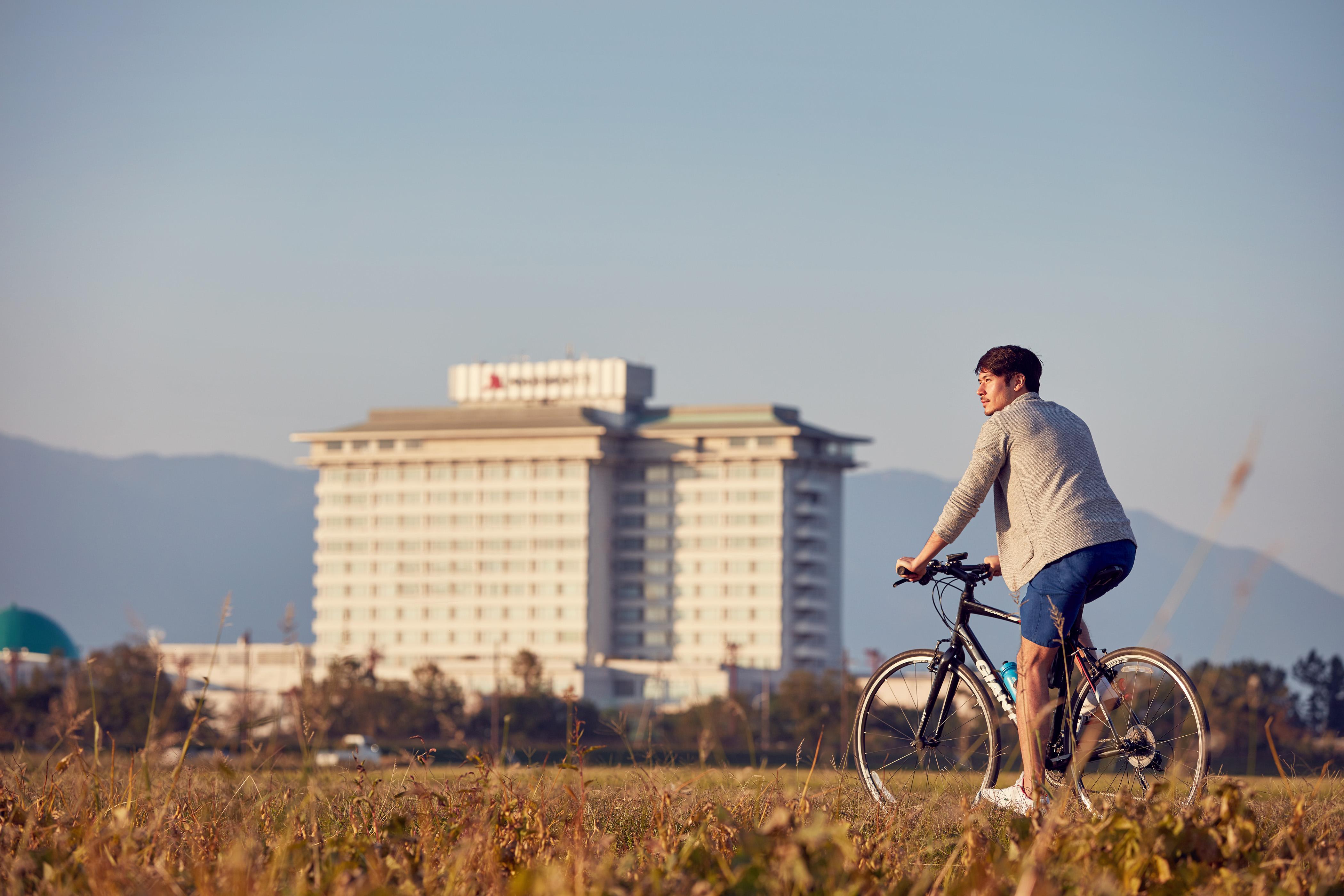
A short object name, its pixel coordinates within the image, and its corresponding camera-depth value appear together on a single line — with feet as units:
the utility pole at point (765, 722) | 278.87
